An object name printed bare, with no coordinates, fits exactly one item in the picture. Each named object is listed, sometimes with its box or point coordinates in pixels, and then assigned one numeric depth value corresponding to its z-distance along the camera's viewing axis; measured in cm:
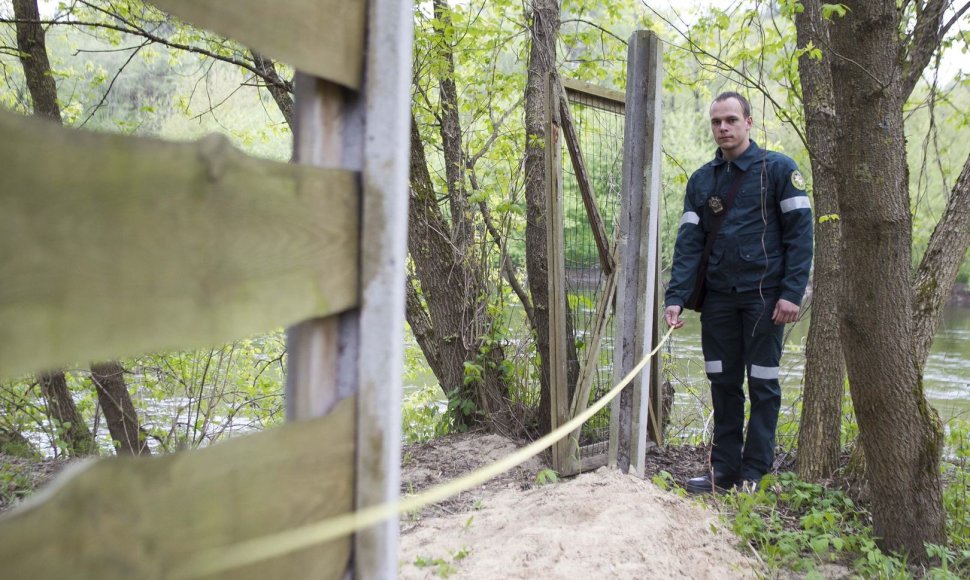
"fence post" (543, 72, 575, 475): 441
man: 424
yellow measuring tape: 92
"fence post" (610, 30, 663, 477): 385
